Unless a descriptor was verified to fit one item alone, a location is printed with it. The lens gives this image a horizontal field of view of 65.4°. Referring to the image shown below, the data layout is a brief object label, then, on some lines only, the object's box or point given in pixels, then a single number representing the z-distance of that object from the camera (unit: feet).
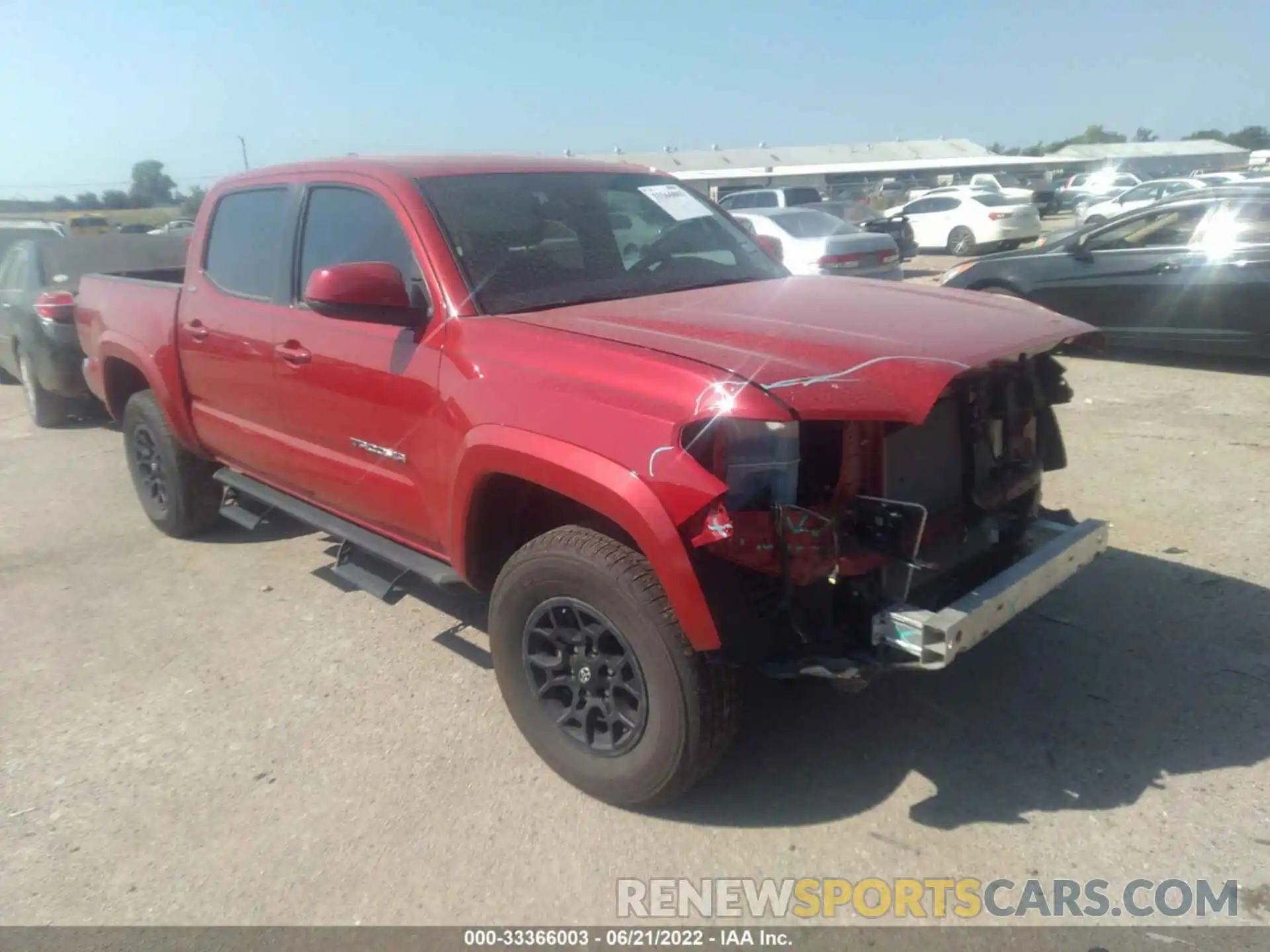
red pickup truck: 8.80
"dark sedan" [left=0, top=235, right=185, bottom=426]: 27.66
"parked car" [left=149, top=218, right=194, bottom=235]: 107.36
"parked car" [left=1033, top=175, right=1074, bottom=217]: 125.59
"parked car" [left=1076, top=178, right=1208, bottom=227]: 96.53
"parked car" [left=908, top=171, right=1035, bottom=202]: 87.71
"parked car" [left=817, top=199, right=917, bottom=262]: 68.95
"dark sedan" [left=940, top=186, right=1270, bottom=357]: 27.12
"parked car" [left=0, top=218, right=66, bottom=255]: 39.42
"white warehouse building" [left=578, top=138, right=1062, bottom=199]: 173.37
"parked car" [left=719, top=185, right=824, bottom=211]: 81.46
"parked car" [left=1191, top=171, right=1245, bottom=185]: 89.14
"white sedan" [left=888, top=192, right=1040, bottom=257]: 75.31
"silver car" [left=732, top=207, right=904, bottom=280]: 41.19
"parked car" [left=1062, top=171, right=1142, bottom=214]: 124.26
